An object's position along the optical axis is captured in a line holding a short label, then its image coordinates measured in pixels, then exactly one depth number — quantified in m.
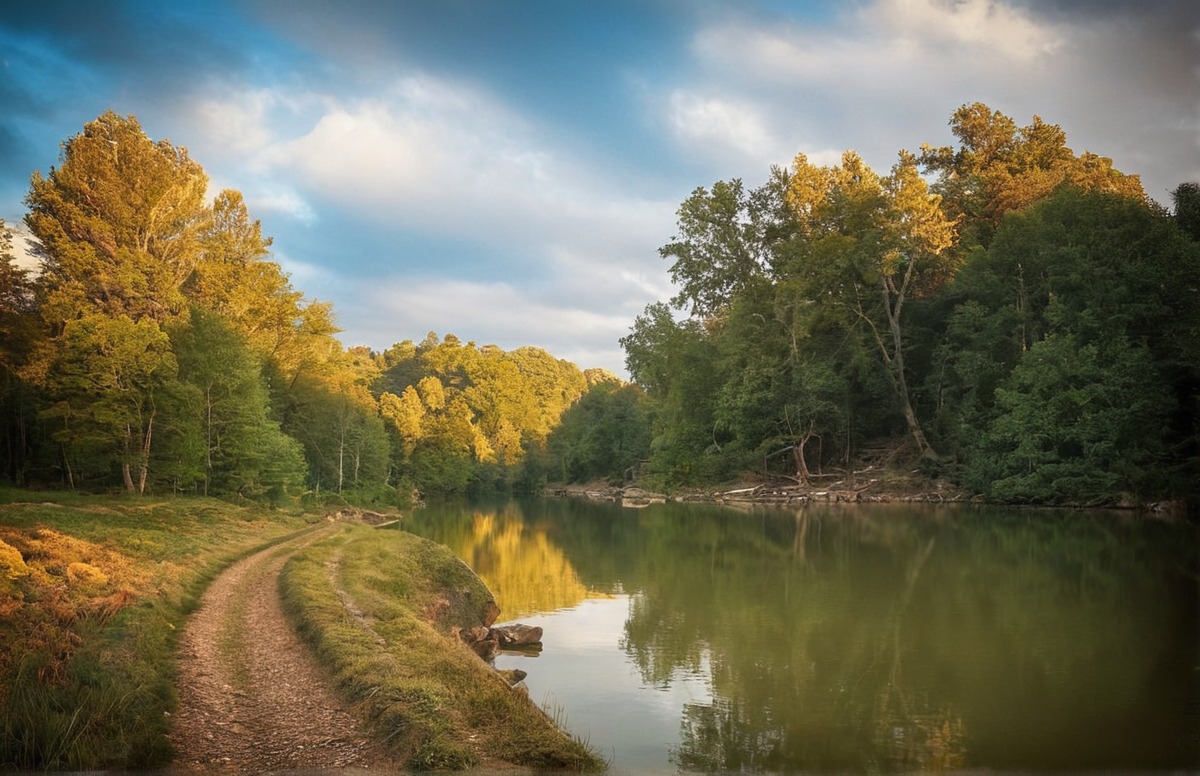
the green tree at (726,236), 57.19
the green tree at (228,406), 32.75
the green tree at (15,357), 29.09
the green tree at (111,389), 28.08
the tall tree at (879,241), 48.41
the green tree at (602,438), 84.56
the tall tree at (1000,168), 48.16
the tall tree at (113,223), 30.88
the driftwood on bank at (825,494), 46.94
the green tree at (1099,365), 34.72
